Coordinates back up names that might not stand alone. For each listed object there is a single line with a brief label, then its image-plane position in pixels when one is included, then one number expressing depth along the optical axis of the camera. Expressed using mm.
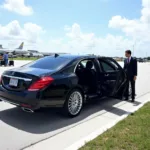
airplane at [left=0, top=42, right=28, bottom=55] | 92238
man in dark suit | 8344
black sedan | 5379
